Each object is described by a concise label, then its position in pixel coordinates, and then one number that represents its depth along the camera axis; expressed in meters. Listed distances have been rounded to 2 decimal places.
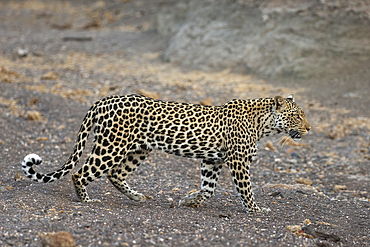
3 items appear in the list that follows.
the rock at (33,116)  23.84
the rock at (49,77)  32.31
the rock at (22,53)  38.53
